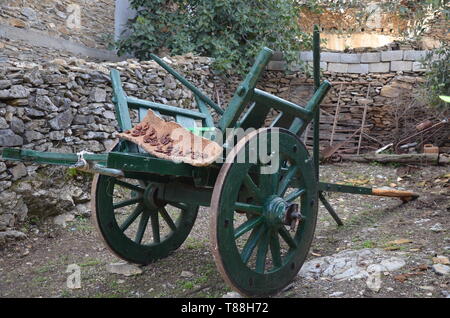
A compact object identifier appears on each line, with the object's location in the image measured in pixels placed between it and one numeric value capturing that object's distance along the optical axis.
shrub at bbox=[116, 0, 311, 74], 7.78
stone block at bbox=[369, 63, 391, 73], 8.25
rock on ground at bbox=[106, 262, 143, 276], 3.29
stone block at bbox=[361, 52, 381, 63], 8.34
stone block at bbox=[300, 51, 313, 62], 8.64
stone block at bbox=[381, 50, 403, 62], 8.14
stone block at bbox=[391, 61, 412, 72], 8.06
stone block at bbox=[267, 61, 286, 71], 8.59
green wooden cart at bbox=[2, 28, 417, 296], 2.31
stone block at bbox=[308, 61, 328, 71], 8.57
